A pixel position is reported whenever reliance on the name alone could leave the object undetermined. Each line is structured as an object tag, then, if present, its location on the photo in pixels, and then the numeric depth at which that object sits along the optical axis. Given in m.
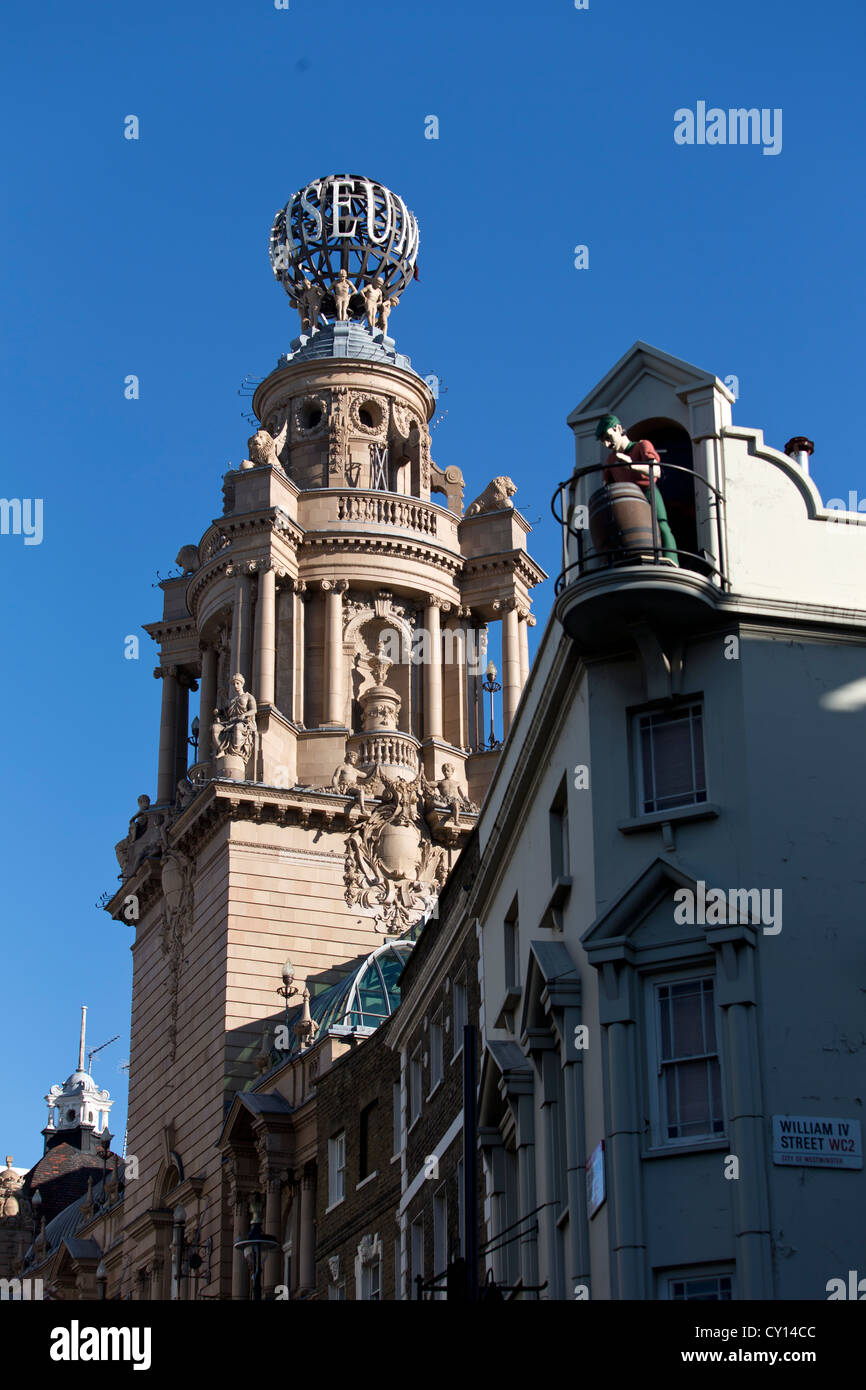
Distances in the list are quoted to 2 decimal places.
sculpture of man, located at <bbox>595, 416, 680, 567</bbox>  34.31
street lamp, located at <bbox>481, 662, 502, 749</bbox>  95.31
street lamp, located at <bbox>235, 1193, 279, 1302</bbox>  45.71
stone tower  80.56
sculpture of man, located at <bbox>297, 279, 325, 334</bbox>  98.81
